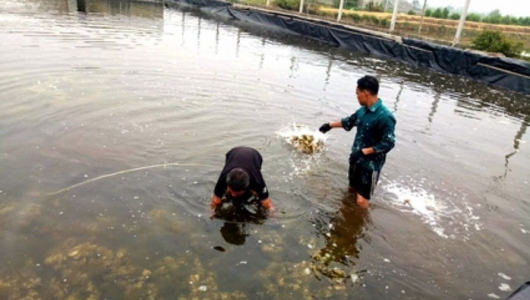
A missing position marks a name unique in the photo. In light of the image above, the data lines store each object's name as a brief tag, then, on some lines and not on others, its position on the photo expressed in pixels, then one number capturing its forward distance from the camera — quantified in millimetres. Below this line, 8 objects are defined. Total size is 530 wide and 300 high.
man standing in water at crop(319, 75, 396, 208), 4891
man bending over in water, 4148
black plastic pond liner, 16422
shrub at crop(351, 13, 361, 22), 32438
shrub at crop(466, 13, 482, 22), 39438
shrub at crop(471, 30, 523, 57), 19891
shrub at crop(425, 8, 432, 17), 39806
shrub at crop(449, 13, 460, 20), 37584
